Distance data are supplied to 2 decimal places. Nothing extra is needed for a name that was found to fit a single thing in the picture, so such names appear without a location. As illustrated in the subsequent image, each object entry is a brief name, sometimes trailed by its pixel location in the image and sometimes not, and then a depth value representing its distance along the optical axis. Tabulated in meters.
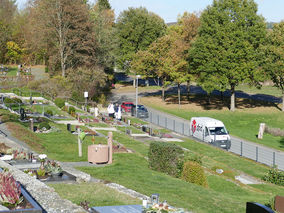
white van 36.31
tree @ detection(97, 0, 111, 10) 114.68
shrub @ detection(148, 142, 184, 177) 21.58
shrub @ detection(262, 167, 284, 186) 25.41
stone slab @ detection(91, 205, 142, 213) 10.88
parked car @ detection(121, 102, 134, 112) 53.34
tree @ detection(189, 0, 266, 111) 59.91
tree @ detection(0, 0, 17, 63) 84.06
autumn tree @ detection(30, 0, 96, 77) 61.69
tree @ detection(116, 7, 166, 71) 83.88
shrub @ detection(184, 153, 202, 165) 21.90
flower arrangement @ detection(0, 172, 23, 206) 9.87
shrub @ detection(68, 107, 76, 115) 44.47
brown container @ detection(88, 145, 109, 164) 20.58
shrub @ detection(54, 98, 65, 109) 47.28
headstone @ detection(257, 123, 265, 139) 44.22
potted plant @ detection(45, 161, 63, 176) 15.88
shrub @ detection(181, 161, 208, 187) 19.91
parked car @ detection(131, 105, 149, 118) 51.66
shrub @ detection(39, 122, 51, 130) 31.91
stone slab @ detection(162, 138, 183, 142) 36.76
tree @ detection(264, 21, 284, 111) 58.41
